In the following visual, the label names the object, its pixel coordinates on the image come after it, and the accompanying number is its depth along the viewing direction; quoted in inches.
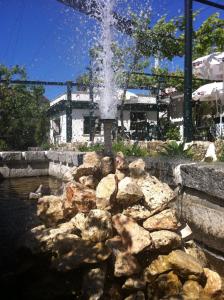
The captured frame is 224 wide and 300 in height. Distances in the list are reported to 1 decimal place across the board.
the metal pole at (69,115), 339.7
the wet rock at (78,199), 125.1
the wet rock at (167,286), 92.6
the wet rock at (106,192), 118.8
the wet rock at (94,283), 91.4
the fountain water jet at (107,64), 196.0
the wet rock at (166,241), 101.5
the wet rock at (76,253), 100.3
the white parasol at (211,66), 266.6
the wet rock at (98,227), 107.5
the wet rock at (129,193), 116.1
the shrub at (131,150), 181.7
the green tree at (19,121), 405.1
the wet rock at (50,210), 129.2
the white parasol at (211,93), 293.7
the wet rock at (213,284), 91.7
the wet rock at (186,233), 109.5
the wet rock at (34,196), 198.2
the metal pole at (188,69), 196.8
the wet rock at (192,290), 91.0
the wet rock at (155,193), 115.0
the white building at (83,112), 613.5
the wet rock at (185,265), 94.3
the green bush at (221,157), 125.6
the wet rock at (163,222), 107.8
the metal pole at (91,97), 323.1
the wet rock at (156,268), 96.4
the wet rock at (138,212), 113.3
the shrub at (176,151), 150.9
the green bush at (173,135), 291.7
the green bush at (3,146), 365.9
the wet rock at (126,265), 96.0
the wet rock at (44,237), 113.9
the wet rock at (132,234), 100.1
